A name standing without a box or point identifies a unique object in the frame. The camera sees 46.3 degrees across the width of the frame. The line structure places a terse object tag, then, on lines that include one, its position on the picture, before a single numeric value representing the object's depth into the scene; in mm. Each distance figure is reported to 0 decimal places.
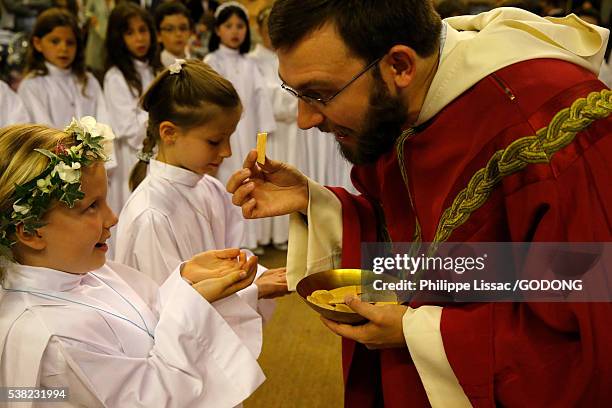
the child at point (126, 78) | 5323
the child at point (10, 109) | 5016
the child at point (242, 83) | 6023
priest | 1494
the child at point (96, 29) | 6846
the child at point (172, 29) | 6062
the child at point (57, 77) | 5250
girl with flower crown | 1736
